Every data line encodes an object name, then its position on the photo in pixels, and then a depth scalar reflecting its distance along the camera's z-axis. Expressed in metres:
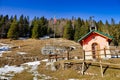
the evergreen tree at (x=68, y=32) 44.14
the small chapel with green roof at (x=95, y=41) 14.07
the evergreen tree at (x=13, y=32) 40.85
